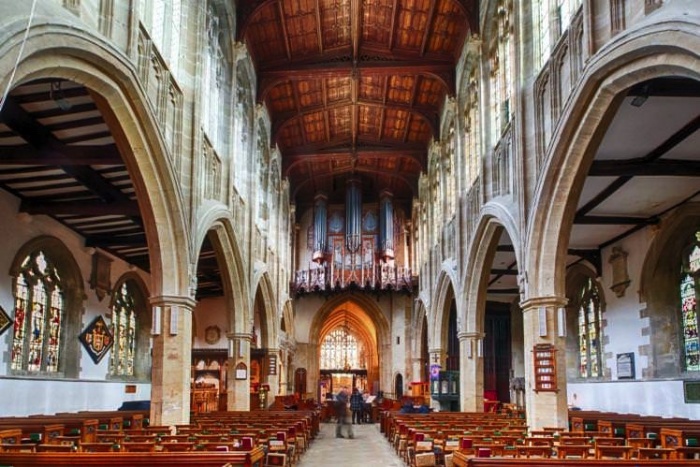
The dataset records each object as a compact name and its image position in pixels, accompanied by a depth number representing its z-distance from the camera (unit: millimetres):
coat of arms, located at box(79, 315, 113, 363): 18297
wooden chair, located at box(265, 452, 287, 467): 11094
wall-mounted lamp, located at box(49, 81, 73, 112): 10492
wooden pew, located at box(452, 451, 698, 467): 7039
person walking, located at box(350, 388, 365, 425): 28328
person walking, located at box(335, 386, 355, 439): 20703
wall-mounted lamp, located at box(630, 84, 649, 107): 10250
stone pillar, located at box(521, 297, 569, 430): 12859
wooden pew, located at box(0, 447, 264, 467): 7160
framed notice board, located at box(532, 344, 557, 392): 12859
